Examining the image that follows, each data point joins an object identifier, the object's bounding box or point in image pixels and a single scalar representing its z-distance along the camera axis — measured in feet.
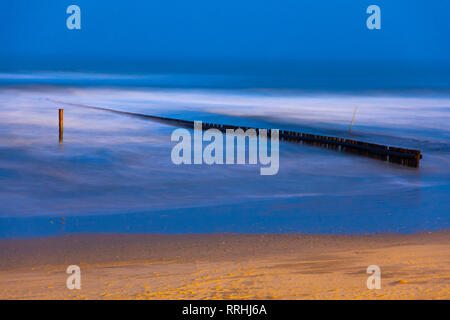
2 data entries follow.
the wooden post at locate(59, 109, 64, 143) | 73.26
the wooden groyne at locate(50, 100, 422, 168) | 58.59
